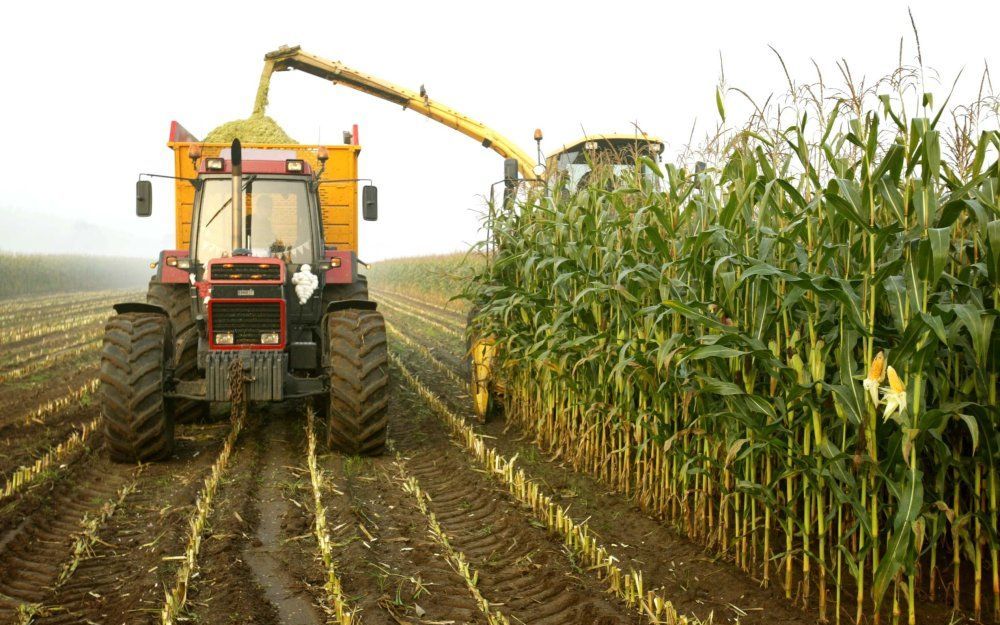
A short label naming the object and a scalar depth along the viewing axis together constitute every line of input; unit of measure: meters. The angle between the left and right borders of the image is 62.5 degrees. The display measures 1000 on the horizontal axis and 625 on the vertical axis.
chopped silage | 9.97
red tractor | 6.29
